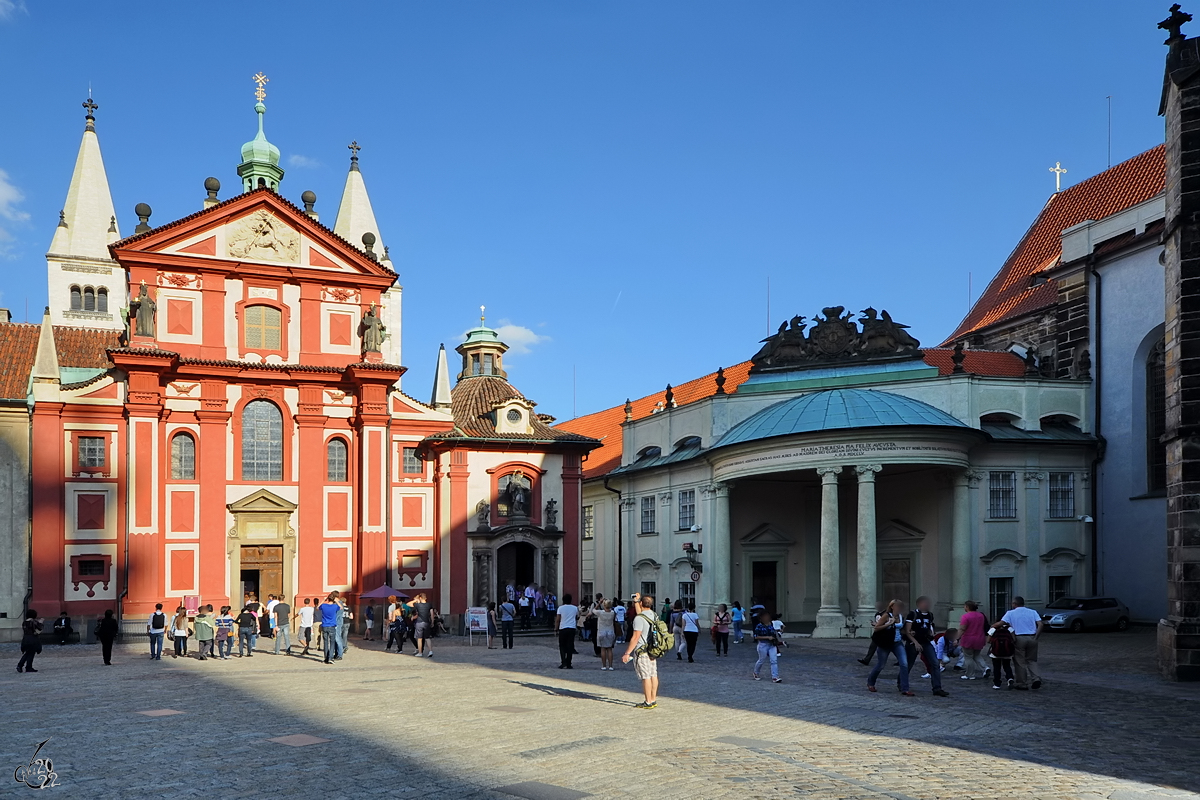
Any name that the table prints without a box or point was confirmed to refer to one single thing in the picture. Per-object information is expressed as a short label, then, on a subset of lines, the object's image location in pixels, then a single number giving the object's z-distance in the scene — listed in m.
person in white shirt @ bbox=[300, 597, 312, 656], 28.42
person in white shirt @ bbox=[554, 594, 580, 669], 23.69
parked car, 34.16
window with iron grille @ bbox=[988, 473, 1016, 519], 36.44
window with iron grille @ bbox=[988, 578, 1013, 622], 35.66
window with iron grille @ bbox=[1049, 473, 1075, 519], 37.25
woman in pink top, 21.70
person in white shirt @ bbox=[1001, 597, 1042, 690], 19.78
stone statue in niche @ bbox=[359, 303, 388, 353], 38.50
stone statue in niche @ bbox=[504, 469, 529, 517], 40.84
